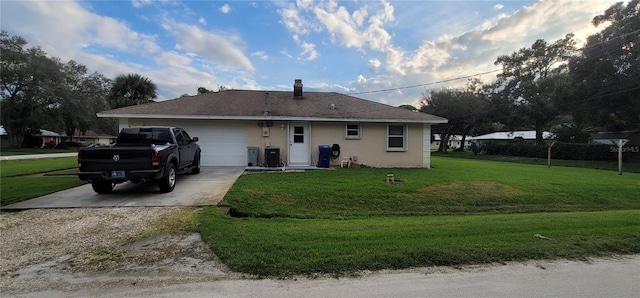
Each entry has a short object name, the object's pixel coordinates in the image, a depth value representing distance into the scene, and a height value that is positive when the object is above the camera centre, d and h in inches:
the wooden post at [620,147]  591.2 +0.2
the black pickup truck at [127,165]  288.2 -19.2
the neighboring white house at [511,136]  1967.3 +70.4
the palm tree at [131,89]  1093.8 +196.0
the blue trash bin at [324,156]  518.6 -17.5
